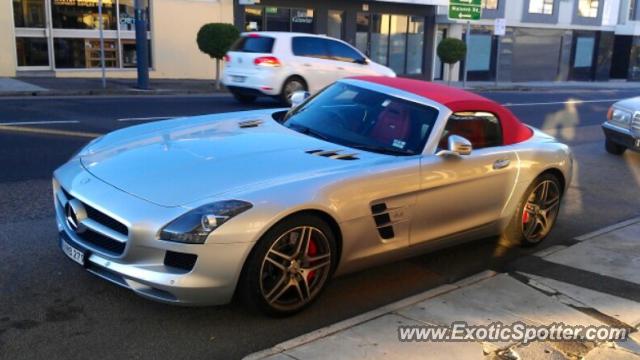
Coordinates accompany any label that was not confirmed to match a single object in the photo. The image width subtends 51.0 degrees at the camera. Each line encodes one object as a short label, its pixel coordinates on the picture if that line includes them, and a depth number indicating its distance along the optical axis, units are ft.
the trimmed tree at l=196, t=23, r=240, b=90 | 60.29
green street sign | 85.97
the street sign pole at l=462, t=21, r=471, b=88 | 89.41
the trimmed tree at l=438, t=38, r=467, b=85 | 87.25
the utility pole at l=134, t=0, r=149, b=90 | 55.01
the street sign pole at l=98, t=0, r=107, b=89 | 55.06
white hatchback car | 47.62
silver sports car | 11.89
